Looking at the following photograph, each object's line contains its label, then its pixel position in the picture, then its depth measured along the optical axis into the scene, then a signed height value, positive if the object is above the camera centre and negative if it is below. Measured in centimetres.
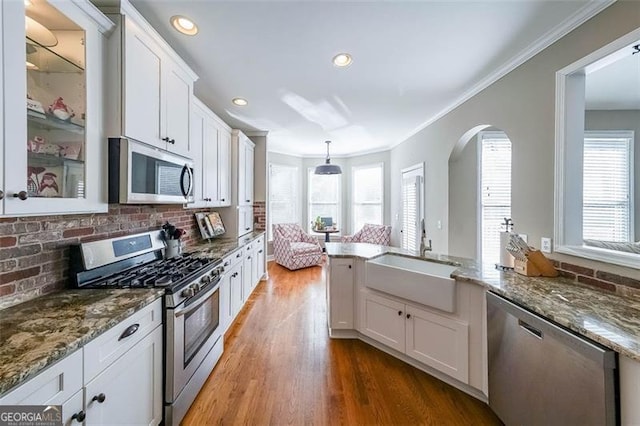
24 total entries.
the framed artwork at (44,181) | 121 +14
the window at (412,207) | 457 +10
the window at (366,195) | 649 +43
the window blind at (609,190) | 308 +27
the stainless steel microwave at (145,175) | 160 +25
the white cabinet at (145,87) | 158 +86
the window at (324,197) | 702 +38
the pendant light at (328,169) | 532 +85
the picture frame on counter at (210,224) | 347 -19
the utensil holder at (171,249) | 249 -36
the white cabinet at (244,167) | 409 +72
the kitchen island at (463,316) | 113 -70
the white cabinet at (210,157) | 295 +67
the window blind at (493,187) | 355 +34
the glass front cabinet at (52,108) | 106 +50
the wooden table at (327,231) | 635 -46
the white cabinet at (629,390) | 100 -68
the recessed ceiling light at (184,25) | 182 +132
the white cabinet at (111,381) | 92 -72
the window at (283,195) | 646 +42
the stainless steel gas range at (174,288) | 161 -54
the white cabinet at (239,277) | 272 -83
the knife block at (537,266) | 191 -39
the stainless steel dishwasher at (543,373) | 108 -78
